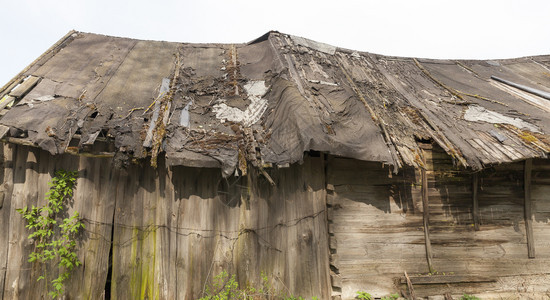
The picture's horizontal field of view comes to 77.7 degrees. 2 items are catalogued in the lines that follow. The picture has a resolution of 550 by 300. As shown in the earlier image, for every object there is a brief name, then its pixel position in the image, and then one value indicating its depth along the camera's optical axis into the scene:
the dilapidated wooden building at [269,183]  4.53
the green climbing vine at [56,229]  4.41
